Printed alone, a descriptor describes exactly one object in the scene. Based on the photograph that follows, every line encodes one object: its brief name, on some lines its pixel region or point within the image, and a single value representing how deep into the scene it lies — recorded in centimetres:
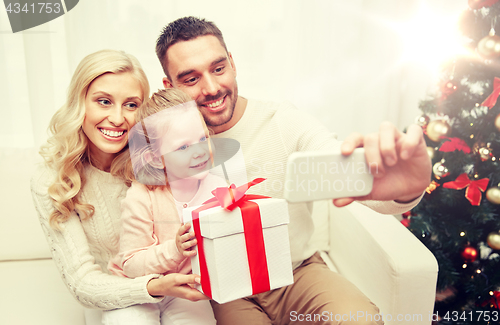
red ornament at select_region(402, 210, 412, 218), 123
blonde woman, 64
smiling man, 52
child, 61
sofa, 79
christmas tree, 98
